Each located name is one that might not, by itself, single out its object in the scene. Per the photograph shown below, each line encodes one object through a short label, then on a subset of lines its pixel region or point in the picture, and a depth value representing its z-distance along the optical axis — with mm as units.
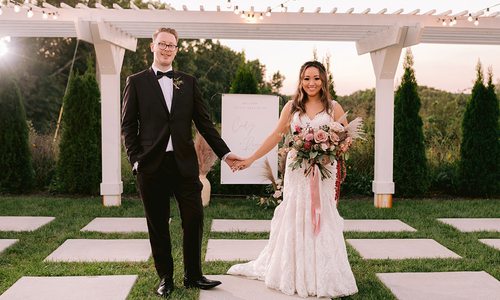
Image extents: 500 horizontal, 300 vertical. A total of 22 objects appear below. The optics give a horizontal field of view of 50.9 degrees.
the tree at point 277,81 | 24169
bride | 3707
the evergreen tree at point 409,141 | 8742
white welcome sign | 8141
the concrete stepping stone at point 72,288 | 3615
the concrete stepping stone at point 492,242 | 5202
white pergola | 7039
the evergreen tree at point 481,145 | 8883
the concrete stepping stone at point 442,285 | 3713
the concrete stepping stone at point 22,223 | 5988
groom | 3520
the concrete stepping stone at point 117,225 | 5934
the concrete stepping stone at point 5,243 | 5020
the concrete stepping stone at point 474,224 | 6096
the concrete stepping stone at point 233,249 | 4730
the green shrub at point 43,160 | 9430
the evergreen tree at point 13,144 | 8891
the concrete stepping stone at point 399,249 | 4836
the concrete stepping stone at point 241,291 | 3635
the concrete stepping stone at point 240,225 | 5992
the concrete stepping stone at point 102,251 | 4664
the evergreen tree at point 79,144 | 8680
